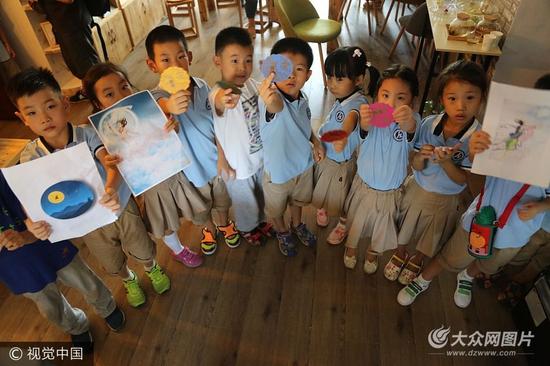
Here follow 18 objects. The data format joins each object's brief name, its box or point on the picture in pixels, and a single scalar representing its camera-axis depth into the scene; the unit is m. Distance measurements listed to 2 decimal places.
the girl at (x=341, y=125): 1.43
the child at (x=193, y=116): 1.44
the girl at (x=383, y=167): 1.32
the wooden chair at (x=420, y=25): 3.40
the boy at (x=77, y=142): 1.21
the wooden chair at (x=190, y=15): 4.51
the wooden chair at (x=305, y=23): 3.41
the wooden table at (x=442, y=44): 2.51
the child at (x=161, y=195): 1.39
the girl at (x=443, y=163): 1.29
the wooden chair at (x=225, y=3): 5.45
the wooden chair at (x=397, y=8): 4.18
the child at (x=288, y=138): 1.39
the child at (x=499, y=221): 1.26
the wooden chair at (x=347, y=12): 4.62
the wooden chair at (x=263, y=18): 4.68
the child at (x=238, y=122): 1.42
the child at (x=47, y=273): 1.23
